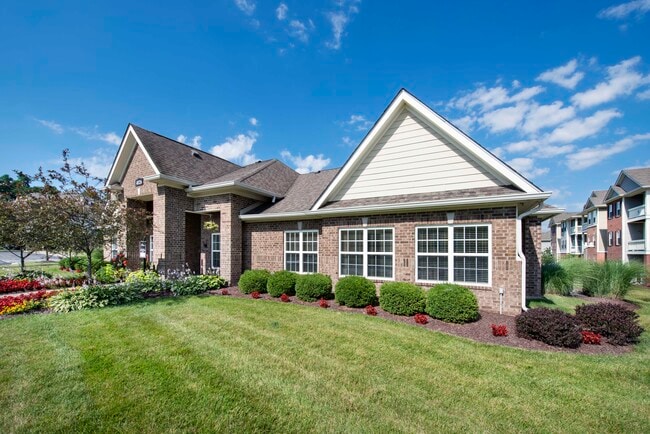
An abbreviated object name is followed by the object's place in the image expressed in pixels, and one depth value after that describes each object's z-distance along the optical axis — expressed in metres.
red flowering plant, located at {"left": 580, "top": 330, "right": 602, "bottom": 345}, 6.15
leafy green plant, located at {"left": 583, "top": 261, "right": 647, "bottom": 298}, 11.68
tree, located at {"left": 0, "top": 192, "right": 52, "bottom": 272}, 9.28
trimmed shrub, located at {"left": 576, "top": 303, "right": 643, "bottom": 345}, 6.16
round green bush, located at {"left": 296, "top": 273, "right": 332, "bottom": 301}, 10.16
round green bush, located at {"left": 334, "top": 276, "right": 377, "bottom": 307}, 9.11
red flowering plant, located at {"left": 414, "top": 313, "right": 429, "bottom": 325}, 7.56
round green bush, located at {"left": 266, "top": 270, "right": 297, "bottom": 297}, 10.91
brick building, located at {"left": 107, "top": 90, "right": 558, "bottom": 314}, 8.24
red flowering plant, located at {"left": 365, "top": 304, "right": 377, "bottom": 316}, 8.41
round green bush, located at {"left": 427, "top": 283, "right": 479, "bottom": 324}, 7.44
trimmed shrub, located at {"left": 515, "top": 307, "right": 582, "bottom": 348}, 5.95
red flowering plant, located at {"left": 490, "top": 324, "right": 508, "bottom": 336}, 6.50
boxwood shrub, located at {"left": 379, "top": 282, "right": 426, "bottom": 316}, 8.21
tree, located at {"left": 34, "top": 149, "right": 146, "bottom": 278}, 9.43
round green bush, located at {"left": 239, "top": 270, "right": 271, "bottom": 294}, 11.56
